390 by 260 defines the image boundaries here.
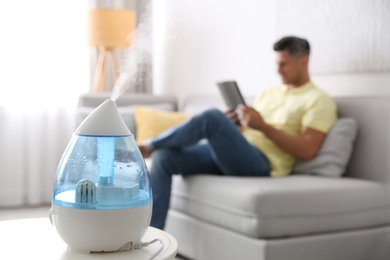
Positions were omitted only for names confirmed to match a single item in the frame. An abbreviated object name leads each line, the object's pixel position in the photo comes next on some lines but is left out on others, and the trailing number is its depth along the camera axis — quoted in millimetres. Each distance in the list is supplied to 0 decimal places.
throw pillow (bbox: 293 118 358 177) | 2641
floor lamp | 4285
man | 2711
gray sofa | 2285
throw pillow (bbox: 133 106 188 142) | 3529
